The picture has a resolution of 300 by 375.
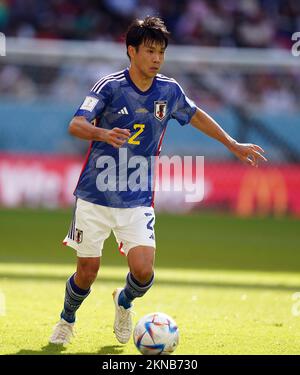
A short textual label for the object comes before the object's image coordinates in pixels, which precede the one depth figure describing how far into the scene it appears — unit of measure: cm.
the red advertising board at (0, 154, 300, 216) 3641
